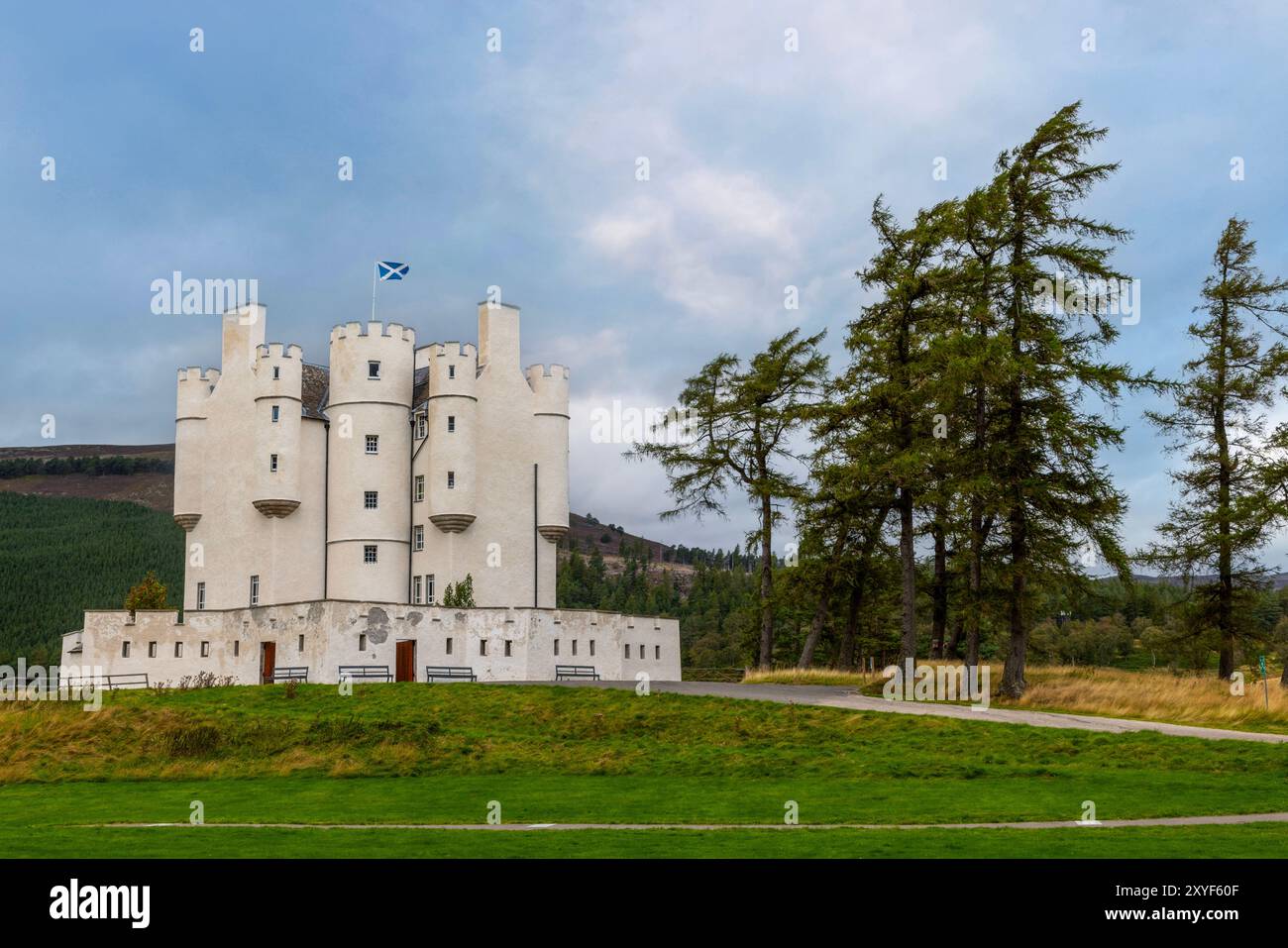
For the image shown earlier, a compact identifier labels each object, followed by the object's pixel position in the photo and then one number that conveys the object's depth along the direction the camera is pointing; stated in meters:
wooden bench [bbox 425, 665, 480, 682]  50.56
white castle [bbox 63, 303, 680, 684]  59.16
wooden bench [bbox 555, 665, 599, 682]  54.09
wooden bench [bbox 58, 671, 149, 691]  52.69
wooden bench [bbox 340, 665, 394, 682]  49.69
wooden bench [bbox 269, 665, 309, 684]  49.81
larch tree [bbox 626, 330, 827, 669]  55.44
